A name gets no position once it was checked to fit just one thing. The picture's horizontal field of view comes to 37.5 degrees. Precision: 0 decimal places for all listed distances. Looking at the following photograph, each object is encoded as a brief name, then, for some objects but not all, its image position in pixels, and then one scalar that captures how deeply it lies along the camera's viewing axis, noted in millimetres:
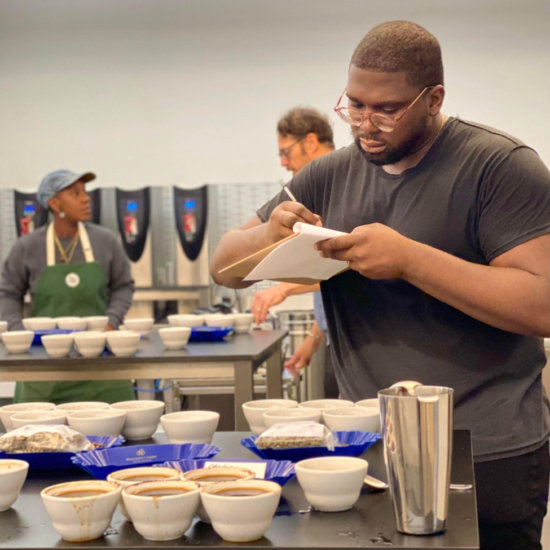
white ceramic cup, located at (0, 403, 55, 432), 1518
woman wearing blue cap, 3986
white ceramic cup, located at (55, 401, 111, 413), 1552
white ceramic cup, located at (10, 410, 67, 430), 1430
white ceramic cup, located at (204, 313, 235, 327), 3387
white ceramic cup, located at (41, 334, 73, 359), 2859
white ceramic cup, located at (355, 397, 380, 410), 1501
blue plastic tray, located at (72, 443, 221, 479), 1174
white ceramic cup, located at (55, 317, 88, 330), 3354
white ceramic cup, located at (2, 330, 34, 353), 3051
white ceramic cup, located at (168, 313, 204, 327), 3400
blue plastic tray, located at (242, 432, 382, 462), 1256
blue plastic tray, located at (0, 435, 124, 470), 1273
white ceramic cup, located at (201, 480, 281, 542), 946
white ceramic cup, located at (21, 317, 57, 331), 3391
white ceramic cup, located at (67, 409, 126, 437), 1420
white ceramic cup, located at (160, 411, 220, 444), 1412
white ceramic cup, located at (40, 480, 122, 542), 959
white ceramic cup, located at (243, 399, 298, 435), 1460
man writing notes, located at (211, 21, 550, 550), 1489
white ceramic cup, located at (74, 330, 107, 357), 2863
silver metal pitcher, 959
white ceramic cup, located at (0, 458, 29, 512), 1089
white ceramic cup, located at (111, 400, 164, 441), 1490
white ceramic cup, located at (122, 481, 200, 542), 957
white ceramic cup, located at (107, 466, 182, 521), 1089
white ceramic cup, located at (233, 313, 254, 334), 3486
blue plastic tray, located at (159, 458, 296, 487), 1125
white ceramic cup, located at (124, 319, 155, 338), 3420
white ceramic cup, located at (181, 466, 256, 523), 1099
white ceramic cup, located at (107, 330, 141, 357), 2846
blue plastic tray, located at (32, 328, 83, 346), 3258
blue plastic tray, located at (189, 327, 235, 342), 3230
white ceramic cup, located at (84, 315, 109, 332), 3424
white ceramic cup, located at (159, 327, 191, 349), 3018
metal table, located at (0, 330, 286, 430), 2799
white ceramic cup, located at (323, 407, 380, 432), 1383
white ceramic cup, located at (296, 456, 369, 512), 1040
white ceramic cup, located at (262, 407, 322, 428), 1377
